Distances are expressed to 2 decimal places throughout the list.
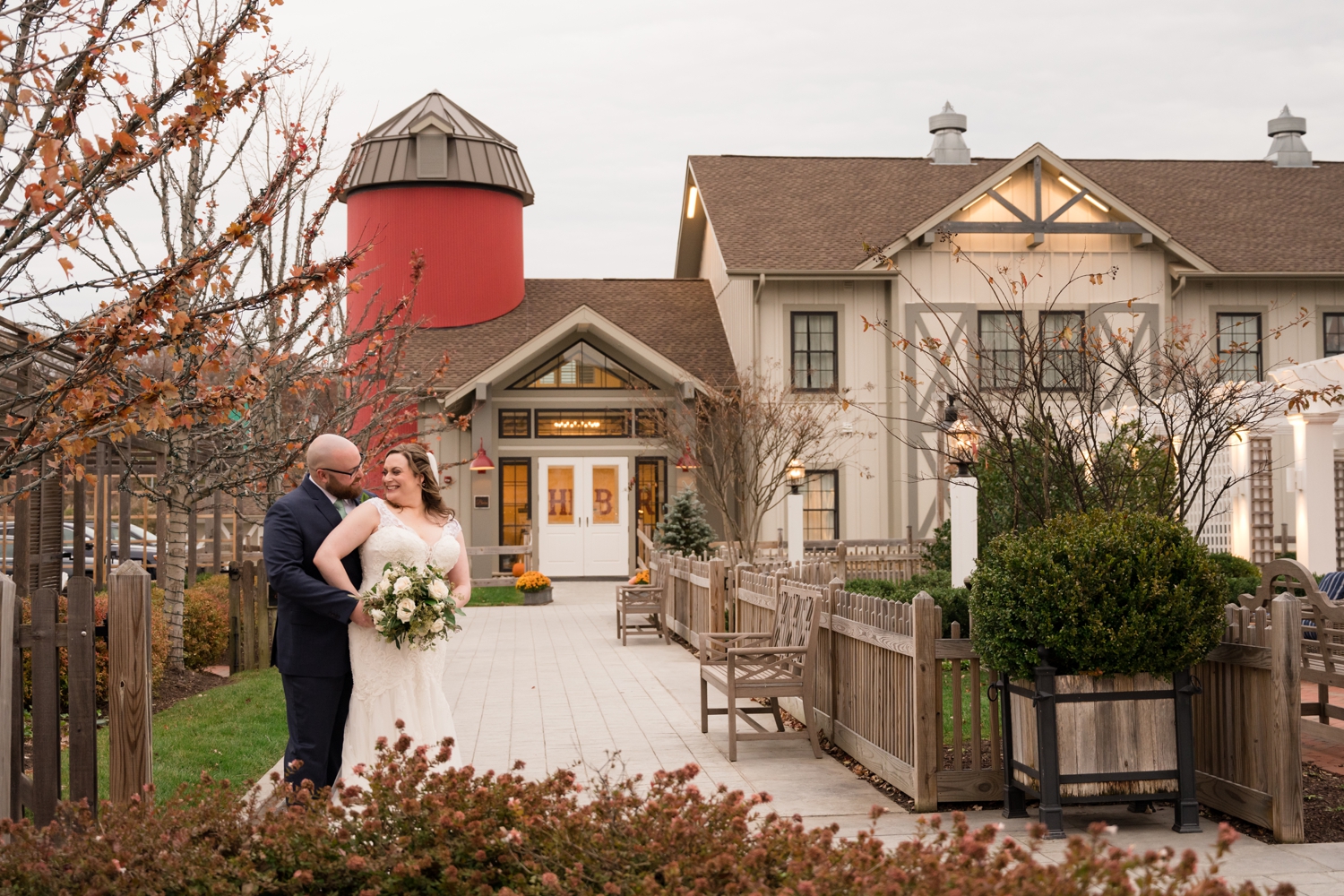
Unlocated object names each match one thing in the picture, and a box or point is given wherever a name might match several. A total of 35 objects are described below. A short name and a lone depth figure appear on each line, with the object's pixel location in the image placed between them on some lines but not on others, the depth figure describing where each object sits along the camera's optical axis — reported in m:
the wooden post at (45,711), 5.34
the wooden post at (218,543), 20.65
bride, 5.62
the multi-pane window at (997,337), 25.16
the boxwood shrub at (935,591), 12.19
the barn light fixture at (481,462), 24.83
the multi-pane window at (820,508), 25.50
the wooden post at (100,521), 15.02
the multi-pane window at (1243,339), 25.52
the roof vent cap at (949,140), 30.73
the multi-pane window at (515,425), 26.61
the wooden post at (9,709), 5.26
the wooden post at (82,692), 5.30
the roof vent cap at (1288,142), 31.22
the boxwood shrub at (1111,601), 6.27
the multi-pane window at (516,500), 26.61
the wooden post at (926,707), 7.02
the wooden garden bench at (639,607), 16.78
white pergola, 15.98
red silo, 28.89
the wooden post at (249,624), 13.20
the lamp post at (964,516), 12.48
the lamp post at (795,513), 19.51
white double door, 26.75
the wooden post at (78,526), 12.16
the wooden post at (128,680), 5.38
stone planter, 22.98
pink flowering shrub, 3.12
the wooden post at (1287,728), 6.13
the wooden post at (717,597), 14.21
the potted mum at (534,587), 22.84
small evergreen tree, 22.03
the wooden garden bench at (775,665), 8.81
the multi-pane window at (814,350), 25.64
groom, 5.48
